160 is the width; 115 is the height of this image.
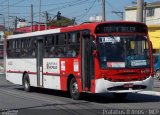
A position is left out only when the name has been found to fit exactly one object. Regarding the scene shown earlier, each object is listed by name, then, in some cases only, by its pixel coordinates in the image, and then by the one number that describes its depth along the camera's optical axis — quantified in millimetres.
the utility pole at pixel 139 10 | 24494
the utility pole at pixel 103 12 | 35006
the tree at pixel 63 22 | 103156
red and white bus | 16969
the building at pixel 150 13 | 68438
